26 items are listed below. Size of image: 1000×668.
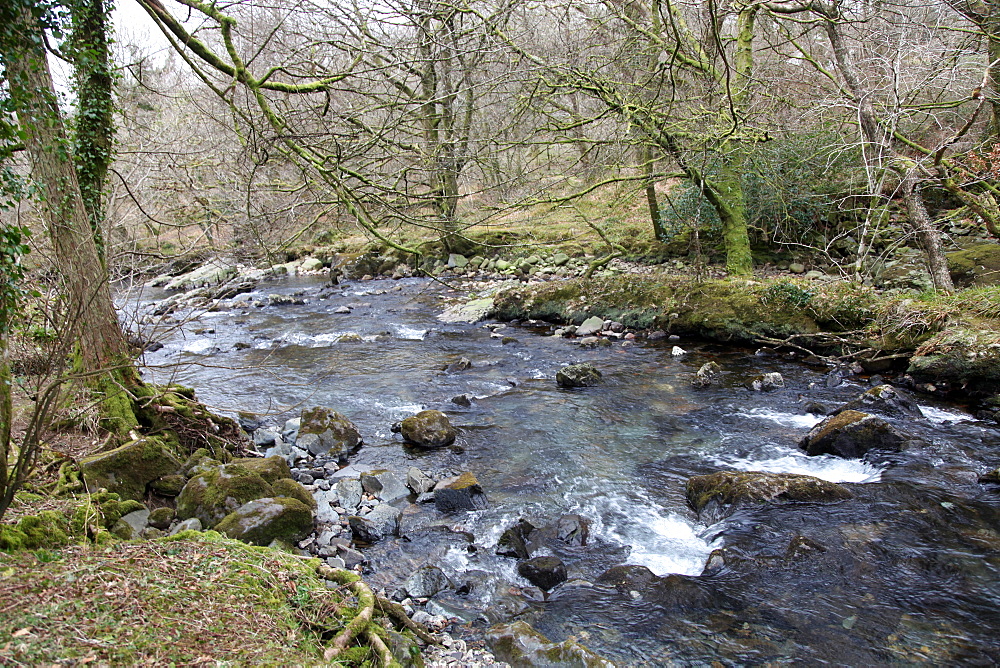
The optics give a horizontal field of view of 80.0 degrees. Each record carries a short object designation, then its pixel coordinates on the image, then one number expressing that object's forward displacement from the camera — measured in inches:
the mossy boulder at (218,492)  188.7
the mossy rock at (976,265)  371.6
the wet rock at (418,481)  234.3
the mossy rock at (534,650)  137.4
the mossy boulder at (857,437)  238.8
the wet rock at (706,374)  337.1
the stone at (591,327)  453.1
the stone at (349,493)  222.2
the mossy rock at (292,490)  204.8
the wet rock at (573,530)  196.5
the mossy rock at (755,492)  207.3
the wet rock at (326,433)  274.1
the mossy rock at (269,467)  212.2
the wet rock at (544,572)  175.0
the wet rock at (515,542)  188.9
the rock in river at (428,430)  276.8
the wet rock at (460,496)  221.0
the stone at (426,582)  170.4
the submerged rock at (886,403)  271.1
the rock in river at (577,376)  347.6
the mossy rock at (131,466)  190.7
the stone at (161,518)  186.7
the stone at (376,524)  202.4
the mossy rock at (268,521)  177.9
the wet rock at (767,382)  323.0
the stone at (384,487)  230.6
